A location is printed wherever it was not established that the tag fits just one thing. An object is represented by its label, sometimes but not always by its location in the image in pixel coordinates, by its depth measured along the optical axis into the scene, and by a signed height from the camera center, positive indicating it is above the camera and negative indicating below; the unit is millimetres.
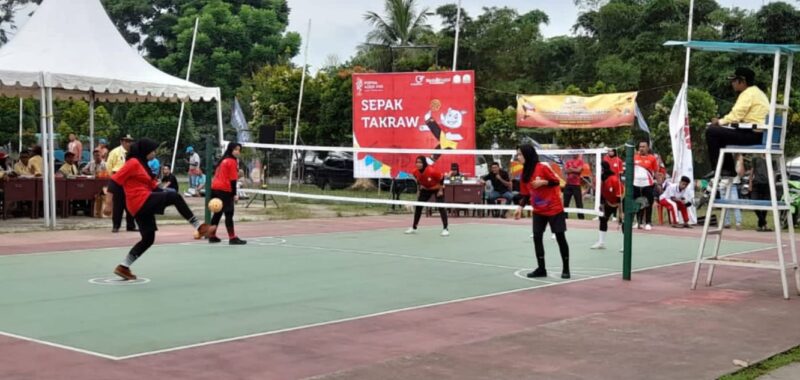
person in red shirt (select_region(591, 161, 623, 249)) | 18000 -393
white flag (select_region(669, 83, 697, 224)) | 25766 +957
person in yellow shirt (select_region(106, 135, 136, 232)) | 18844 -853
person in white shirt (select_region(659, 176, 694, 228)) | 24878 -648
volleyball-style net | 26719 -221
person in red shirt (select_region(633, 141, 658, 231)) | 22984 -37
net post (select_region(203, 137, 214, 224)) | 17766 -67
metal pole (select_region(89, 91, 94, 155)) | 25938 +1009
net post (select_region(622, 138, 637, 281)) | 12867 -563
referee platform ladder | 11531 -89
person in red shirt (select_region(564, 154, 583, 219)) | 21344 -176
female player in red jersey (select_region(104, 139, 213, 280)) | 12031 -432
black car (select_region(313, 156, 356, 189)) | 36272 -231
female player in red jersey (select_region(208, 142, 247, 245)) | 16516 -198
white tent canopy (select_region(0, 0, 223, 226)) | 19859 +2213
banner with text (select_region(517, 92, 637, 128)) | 32125 +2123
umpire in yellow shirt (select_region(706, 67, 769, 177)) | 11688 +723
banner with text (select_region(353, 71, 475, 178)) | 27734 +1578
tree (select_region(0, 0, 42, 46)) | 65750 +10515
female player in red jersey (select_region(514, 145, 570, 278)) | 12906 -380
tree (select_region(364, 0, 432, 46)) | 49062 +7536
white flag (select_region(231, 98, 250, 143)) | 34031 +1631
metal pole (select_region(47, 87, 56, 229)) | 19500 -23
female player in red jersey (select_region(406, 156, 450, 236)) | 19594 -205
